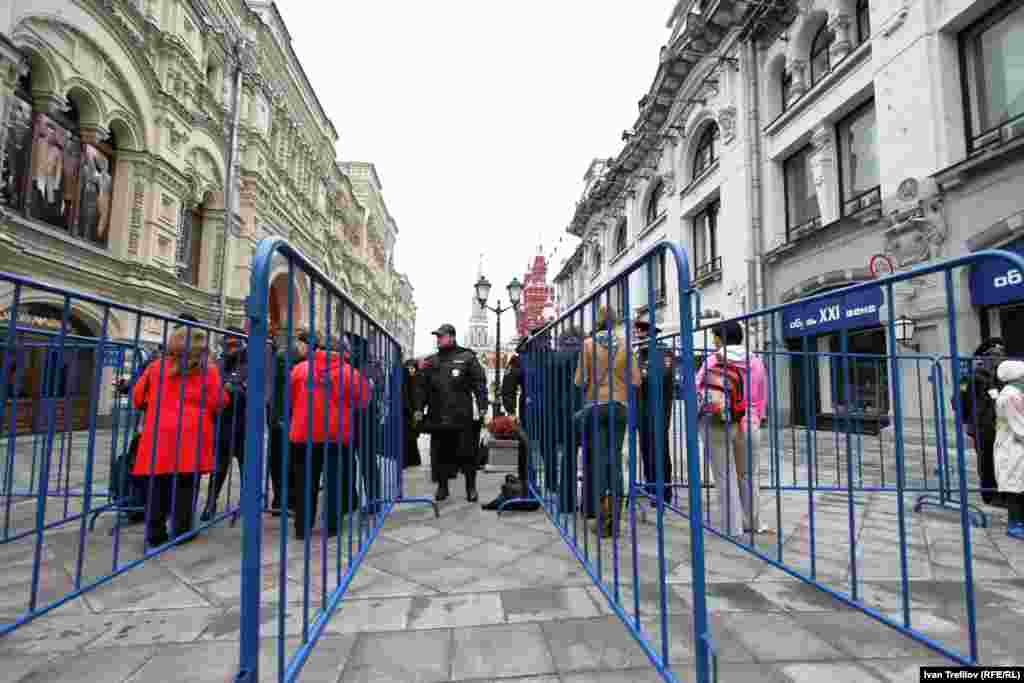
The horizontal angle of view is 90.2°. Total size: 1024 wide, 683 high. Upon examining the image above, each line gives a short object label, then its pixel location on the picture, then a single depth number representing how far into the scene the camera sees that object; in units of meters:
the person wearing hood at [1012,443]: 3.83
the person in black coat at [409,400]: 6.50
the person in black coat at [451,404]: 5.15
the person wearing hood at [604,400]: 2.55
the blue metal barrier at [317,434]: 1.61
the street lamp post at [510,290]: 13.29
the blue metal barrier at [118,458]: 2.80
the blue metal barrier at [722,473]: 2.03
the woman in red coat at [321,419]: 2.42
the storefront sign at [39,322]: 8.55
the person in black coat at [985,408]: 4.25
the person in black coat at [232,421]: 4.33
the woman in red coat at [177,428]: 3.56
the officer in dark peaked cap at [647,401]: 4.48
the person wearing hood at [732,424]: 3.71
